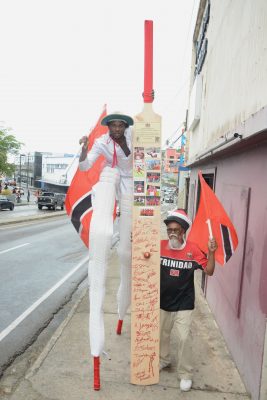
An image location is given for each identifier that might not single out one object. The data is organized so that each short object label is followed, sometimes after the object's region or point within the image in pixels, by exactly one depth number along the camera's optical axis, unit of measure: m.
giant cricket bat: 3.65
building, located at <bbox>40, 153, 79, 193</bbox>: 69.76
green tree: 35.44
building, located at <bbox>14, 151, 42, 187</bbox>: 95.82
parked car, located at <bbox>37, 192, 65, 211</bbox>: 35.81
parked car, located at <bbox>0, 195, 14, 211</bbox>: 32.16
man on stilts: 3.72
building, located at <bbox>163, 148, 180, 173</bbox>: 70.45
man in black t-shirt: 3.72
